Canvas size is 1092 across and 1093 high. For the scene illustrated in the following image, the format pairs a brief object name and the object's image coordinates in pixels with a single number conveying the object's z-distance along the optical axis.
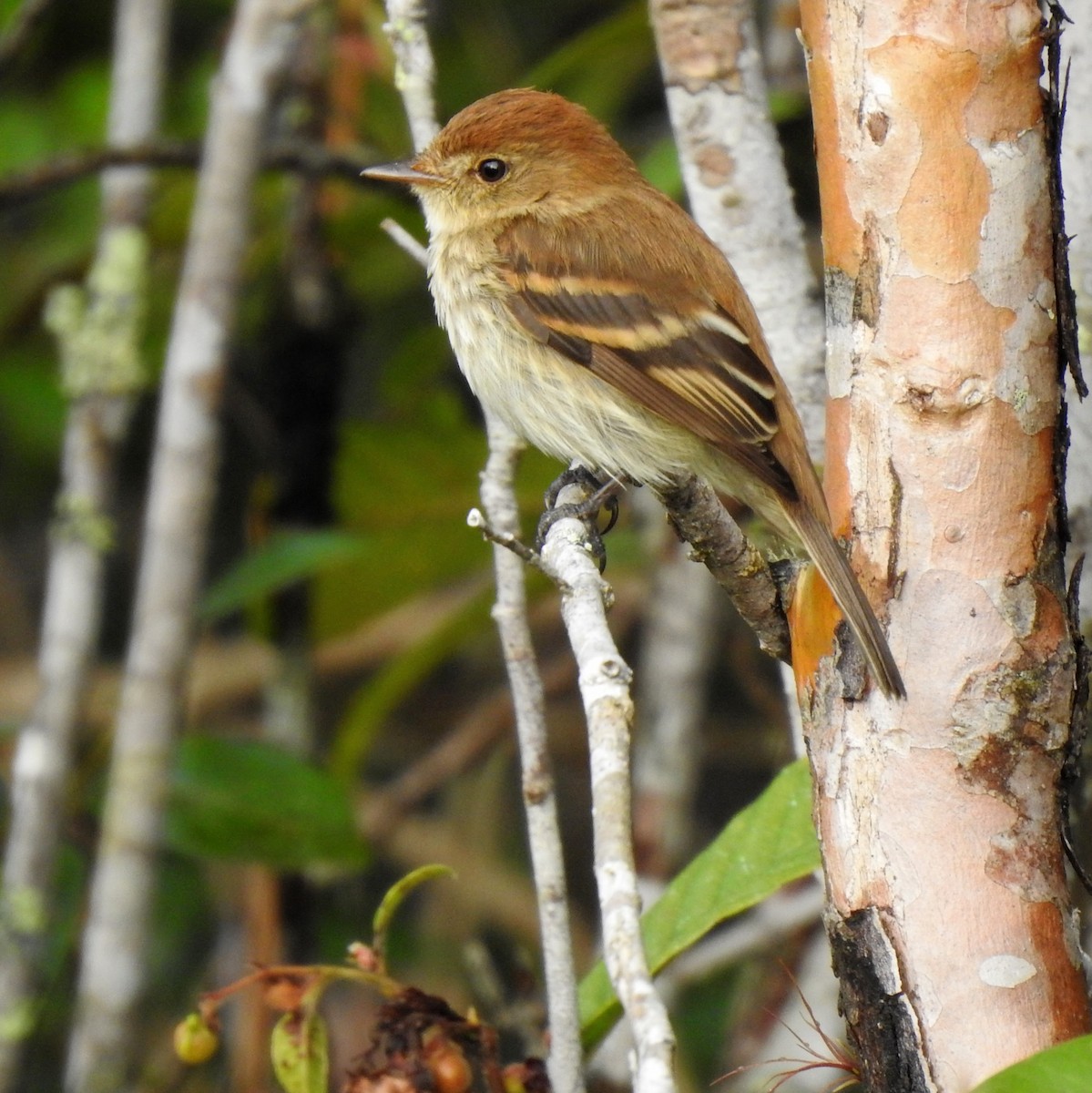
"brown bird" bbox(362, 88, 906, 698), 5.21
